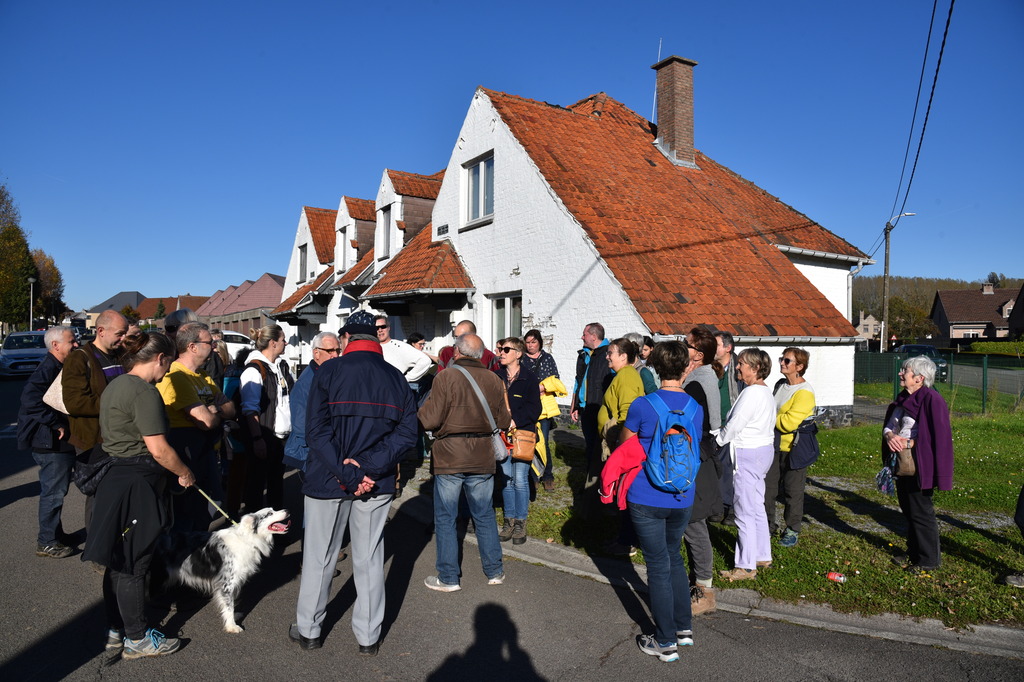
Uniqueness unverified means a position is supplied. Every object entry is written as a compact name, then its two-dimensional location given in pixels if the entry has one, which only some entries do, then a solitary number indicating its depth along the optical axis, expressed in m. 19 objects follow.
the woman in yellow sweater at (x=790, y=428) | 5.83
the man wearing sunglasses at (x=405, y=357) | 8.09
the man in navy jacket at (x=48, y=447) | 5.48
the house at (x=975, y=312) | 76.25
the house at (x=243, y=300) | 39.81
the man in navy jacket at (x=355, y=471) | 3.93
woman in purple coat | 5.13
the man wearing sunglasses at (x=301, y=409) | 5.72
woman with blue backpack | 3.90
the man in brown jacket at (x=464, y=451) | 4.94
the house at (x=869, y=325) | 92.00
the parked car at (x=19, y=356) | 25.77
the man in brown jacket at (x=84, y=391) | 5.25
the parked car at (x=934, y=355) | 24.98
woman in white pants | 5.19
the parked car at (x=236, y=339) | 26.77
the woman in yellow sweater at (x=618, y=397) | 5.52
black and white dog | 4.27
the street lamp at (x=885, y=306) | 25.92
